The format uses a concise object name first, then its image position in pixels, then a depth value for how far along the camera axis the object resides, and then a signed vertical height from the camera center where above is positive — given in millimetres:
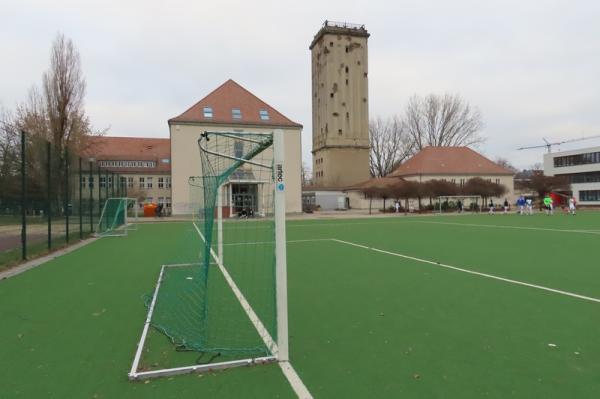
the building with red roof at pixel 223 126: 39562 +7035
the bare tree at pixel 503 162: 95569 +7827
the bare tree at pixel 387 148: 72062 +8636
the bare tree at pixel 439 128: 68500 +11375
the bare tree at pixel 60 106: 32625 +7579
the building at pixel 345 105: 65125 +14351
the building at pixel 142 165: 56772 +5231
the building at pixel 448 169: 58094 +4052
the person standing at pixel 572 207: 36884 -921
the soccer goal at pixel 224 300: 4094 -1474
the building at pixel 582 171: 64438 +4022
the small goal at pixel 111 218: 19953 -672
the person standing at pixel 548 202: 35375 -429
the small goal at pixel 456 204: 47062 -637
